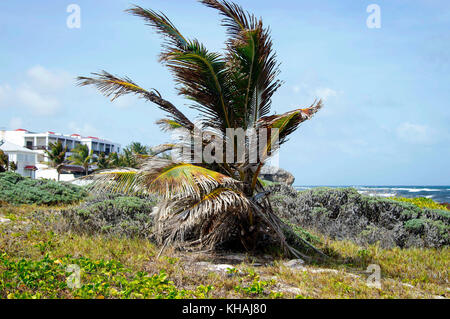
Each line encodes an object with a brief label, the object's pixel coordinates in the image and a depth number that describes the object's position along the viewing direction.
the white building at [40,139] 64.75
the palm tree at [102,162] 48.22
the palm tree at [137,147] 46.62
